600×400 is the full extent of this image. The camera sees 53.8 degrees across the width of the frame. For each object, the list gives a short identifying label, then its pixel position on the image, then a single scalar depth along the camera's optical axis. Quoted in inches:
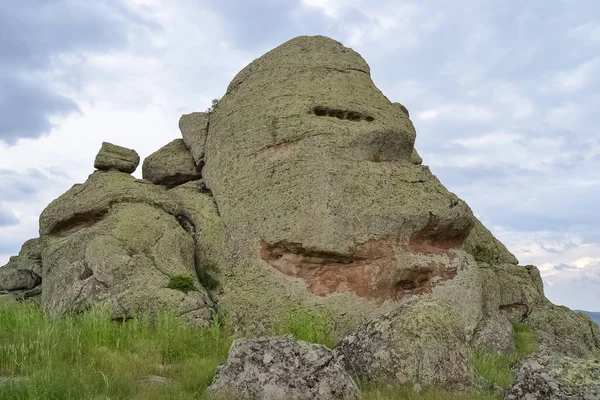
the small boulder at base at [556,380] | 395.2
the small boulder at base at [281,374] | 390.0
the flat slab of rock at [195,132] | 1045.2
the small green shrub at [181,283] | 786.2
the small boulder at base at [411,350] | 454.0
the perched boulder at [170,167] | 1056.2
